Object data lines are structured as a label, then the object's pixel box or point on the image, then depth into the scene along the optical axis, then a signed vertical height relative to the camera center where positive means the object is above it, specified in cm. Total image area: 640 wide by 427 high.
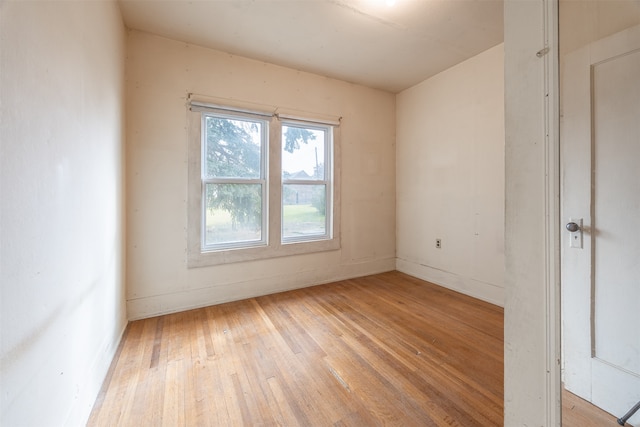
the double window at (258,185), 262 +32
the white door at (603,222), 81 -4
